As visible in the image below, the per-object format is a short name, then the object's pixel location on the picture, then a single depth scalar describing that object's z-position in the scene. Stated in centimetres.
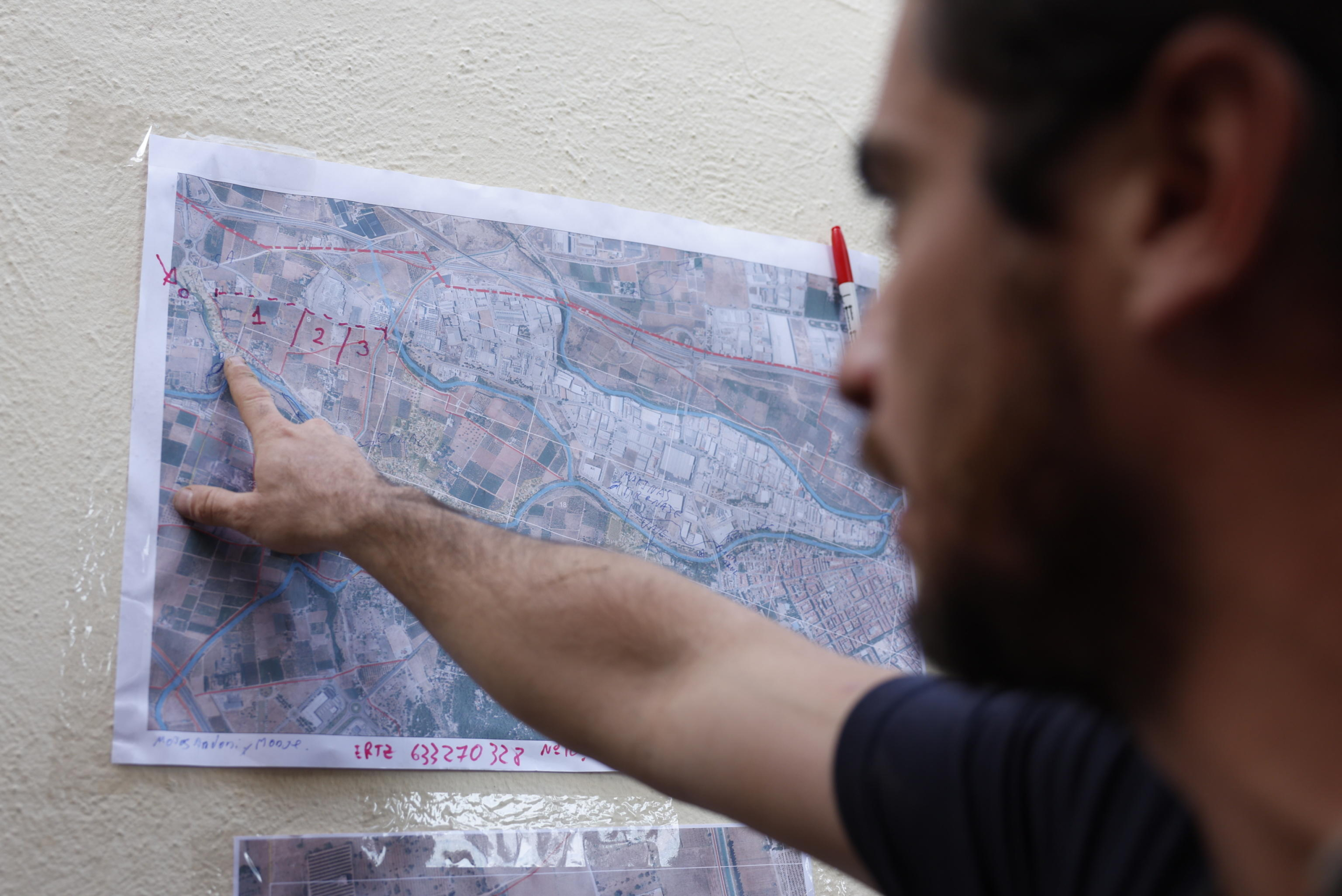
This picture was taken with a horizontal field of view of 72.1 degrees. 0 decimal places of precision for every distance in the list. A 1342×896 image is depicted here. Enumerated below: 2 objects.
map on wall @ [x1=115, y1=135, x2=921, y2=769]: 66
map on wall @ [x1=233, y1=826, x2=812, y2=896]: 64
